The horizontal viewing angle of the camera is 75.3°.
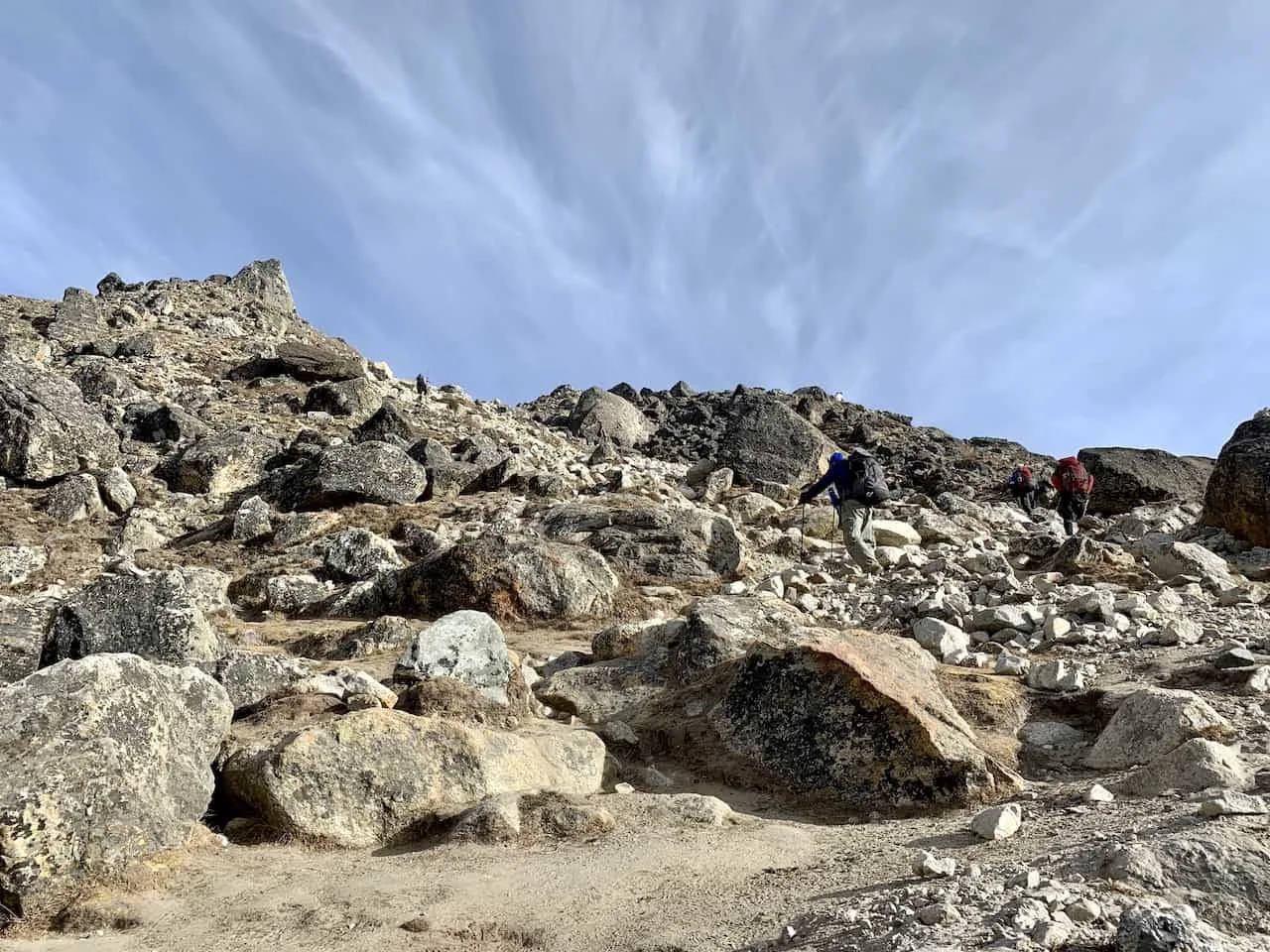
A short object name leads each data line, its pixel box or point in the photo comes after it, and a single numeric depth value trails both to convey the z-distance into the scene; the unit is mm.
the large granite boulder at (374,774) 4938
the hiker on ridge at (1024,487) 22141
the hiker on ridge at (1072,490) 16828
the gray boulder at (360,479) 16953
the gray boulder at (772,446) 25125
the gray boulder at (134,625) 6996
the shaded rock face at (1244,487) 14656
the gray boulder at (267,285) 46562
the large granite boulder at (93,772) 4070
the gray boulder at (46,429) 17750
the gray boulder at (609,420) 33500
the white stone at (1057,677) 6957
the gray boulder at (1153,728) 5504
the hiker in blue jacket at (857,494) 12391
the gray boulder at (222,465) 18828
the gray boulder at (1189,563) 10930
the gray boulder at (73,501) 15727
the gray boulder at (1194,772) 4652
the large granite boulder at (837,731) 5430
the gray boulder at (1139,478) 24391
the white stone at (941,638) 8312
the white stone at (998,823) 4480
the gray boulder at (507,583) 10828
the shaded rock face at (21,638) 7048
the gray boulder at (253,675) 6777
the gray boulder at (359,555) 12734
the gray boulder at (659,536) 13328
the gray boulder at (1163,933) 2535
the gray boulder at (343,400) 26672
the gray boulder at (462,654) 7137
